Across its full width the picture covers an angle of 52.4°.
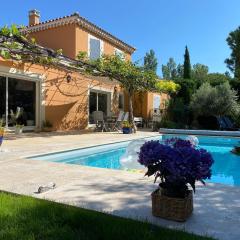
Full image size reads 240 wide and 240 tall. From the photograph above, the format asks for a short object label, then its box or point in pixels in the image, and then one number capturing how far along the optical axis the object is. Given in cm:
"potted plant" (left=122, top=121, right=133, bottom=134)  1157
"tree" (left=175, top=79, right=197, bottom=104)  1546
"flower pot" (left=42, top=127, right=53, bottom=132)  1092
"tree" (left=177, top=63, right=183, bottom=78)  4500
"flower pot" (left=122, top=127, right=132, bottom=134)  1157
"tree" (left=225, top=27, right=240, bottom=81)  1279
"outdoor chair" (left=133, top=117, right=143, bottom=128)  1523
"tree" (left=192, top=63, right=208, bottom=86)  3564
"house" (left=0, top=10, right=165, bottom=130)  1017
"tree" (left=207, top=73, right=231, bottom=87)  1517
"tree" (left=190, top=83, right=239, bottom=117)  1360
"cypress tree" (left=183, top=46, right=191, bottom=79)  1805
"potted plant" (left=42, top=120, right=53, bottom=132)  1095
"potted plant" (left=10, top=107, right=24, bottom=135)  977
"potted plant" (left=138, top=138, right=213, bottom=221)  253
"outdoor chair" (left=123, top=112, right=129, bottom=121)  1287
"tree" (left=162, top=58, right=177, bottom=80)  4846
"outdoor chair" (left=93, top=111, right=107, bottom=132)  1247
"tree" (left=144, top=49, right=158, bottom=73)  4323
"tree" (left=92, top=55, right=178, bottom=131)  1116
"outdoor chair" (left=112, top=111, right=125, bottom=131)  1277
